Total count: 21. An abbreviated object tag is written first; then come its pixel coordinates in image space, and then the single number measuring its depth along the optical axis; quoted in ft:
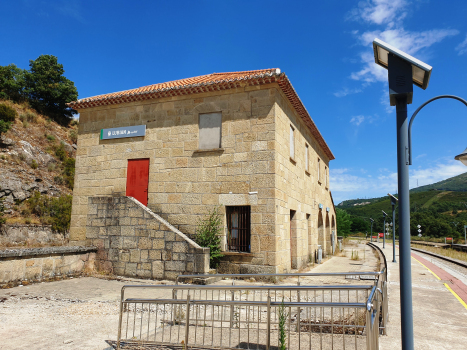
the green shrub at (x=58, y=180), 98.14
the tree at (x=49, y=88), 123.75
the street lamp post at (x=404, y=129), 11.61
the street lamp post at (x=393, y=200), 61.31
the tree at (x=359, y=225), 269.03
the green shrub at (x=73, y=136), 124.34
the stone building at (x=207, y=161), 36.19
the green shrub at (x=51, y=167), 100.08
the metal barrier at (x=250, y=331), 13.67
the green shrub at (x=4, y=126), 90.94
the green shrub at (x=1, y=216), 67.82
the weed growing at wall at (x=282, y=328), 12.59
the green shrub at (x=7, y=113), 99.14
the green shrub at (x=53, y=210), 78.59
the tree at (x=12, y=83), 115.64
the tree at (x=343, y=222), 121.60
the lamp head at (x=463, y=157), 14.35
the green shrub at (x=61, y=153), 108.27
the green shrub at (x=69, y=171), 100.89
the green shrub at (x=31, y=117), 113.91
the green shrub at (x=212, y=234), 36.27
